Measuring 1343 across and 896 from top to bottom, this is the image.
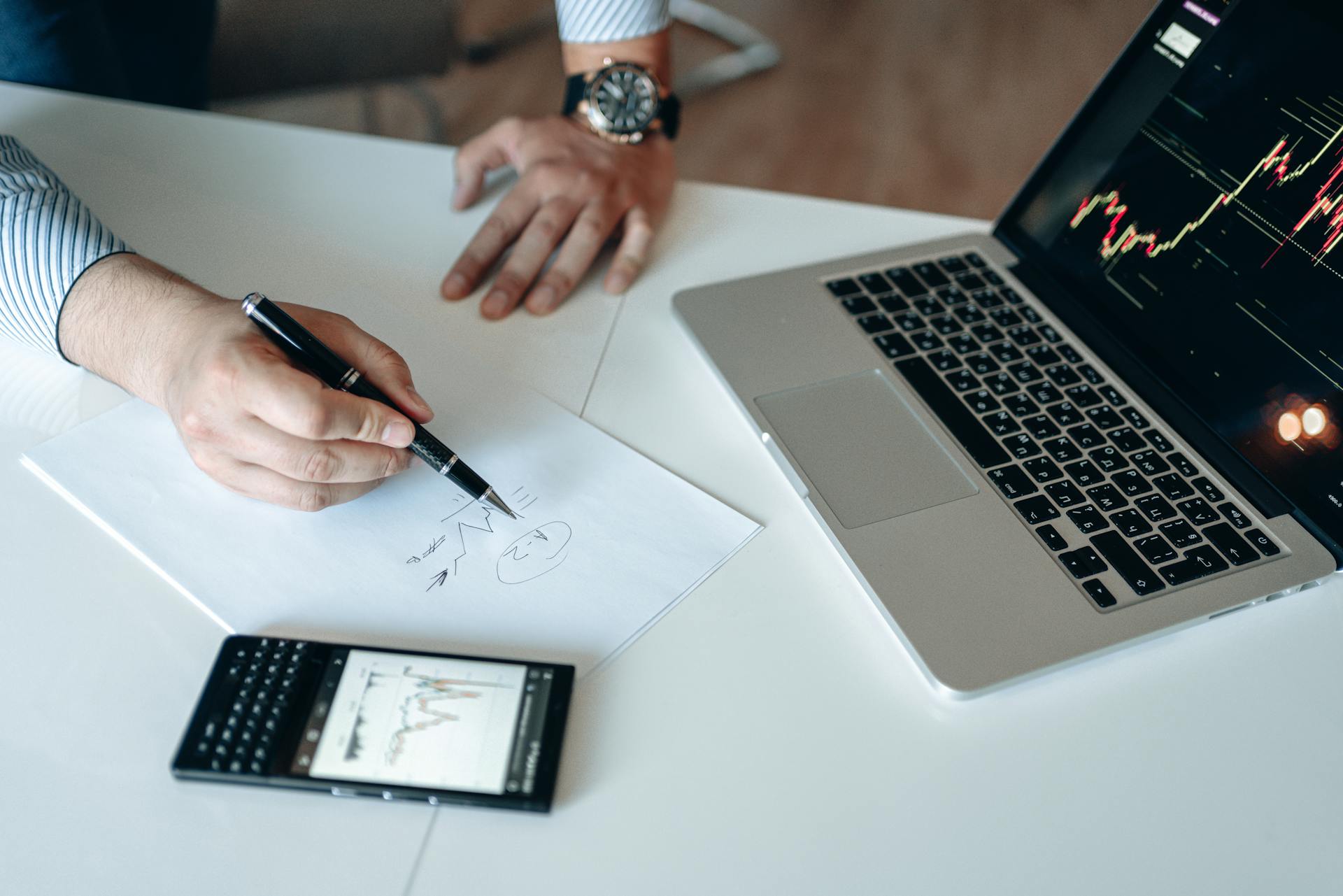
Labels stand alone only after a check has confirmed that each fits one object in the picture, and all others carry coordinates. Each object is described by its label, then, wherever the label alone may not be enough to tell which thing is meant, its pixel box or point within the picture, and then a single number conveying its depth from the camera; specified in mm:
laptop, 585
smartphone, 470
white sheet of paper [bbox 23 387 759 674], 551
